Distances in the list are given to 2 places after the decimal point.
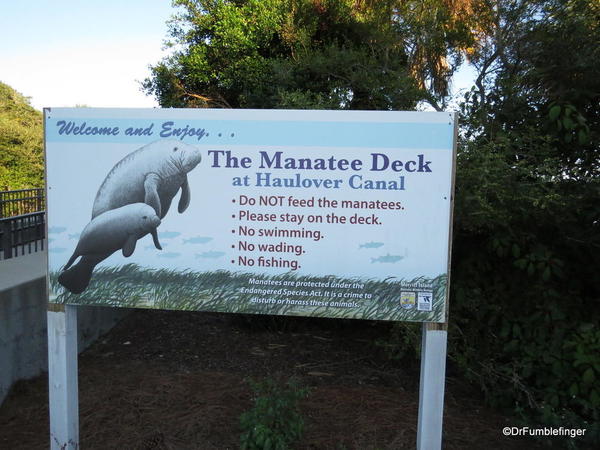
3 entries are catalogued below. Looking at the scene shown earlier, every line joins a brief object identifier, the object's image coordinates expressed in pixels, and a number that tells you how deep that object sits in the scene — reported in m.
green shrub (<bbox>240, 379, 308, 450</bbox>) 2.89
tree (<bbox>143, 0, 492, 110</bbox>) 6.95
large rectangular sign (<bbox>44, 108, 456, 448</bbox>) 2.57
